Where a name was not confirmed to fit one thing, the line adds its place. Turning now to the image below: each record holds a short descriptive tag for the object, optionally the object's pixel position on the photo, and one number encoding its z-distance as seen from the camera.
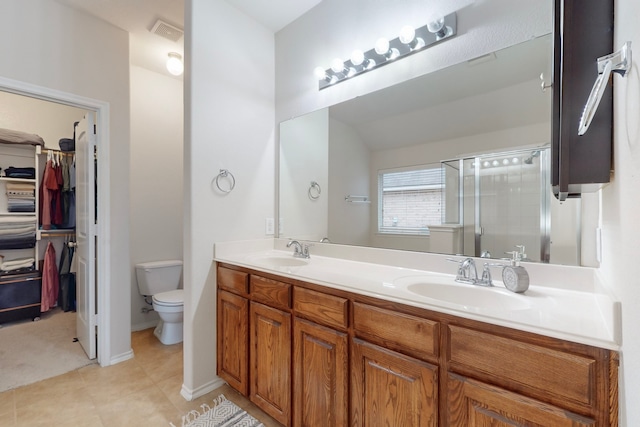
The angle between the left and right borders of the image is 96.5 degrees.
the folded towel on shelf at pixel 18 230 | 3.04
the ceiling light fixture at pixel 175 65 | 2.57
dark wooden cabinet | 0.72
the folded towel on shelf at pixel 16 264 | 3.01
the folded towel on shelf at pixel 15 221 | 3.06
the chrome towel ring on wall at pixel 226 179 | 2.01
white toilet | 2.51
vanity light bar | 1.45
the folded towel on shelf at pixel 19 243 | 3.03
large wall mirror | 1.25
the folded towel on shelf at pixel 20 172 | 3.11
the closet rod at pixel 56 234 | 3.23
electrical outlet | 2.30
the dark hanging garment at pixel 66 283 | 3.37
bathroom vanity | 0.76
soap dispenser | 1.11
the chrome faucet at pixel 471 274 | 1.24
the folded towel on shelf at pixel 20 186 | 3.17
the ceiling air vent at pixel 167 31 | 2.32
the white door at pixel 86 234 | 2.27
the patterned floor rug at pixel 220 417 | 1.62
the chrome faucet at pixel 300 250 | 2.02
